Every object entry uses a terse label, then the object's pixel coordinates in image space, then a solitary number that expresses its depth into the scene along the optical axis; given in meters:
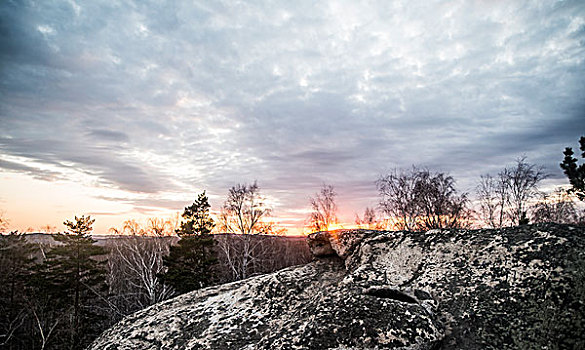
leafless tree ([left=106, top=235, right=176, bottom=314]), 35.35
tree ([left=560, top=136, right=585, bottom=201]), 34.72
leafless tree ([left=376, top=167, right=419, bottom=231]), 39.19
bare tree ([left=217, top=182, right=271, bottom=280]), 46.19
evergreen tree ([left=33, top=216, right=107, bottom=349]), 29.84
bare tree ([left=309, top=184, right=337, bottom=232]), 45.31
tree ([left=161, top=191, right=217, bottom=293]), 32.59
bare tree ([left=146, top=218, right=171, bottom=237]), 40.68
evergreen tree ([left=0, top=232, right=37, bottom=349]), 29.06
